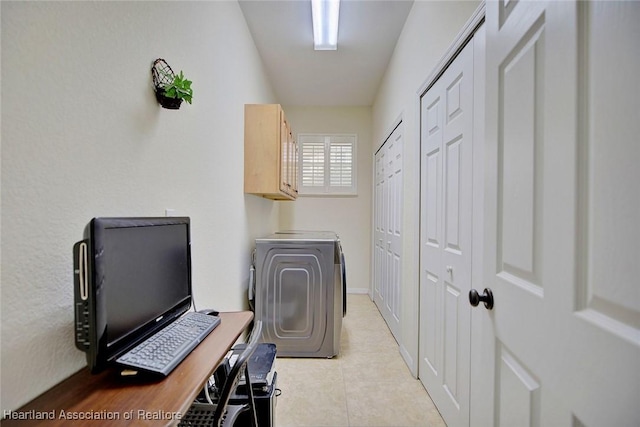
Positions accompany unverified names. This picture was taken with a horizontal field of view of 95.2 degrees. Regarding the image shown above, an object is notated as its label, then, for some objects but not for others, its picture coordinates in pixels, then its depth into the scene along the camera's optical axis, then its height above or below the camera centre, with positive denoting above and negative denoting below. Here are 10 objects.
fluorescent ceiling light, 2.25 +1.61
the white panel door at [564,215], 0.49 +0.00
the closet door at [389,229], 2.85 -0.20
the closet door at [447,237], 1.45 -0.15
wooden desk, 0.63 -0.45
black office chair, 0.89 -0.74
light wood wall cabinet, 2.64 +0.56
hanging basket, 1.25 +0.56
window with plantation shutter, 4.71 +0.78
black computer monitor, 0.70 -0.21
